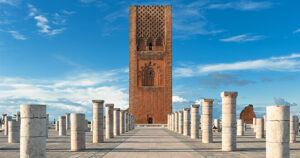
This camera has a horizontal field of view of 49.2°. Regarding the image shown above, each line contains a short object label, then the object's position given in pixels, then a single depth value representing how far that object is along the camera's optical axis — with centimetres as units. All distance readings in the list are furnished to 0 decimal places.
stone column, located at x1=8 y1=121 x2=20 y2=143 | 2062
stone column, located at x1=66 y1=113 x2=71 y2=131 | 3467
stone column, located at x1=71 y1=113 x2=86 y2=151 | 1541
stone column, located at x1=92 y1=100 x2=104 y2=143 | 2025
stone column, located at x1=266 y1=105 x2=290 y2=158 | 1021
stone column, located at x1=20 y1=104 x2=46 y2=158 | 1005
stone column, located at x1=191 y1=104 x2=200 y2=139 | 2446
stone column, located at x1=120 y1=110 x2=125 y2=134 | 3309
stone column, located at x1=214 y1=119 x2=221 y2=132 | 3911
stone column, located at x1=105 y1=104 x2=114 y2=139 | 2464
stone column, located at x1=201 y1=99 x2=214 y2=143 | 2000
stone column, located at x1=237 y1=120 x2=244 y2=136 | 2924
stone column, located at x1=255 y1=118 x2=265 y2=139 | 2514
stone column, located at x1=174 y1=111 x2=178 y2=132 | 3540
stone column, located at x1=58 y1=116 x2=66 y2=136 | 2886
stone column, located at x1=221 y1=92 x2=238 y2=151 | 1551
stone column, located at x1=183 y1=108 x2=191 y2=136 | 2833
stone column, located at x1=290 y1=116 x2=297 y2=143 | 2094
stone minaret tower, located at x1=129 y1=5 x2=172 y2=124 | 6209
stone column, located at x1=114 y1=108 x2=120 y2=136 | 2897
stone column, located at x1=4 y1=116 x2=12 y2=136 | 2861
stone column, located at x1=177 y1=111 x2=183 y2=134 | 3122
